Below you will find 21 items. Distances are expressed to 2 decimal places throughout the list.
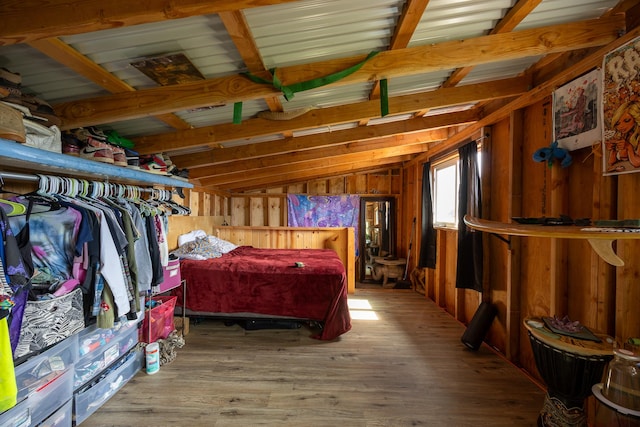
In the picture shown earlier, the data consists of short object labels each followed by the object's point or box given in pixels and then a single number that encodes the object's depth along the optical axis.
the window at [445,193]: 3.86
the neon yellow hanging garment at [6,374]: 1.12
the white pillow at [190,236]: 3.72
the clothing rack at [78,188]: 1.47
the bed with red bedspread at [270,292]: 2.96
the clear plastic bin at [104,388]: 1.74
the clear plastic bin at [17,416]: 1.25
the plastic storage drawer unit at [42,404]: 1.29
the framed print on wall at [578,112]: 1.74
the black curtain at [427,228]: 4.38
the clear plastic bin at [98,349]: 1.77
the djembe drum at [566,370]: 1.46
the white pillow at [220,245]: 3.87
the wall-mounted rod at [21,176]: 1.23
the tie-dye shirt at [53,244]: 1.48
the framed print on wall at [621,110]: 1.45
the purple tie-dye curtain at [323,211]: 5.91
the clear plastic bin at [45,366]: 1.38
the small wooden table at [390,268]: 5.36
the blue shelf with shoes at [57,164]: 1.22
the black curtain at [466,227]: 2.94
